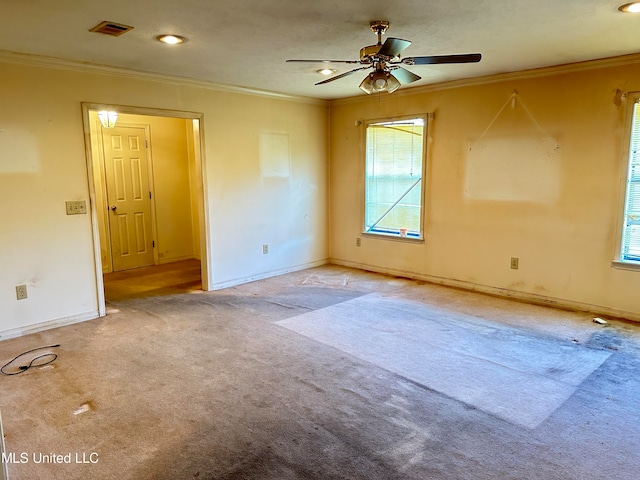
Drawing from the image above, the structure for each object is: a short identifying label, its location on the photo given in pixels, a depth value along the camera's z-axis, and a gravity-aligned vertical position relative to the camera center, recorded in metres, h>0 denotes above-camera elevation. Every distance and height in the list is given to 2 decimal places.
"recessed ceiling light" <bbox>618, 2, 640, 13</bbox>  2.52 +1.05
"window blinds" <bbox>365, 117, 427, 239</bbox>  5.34 +0.12
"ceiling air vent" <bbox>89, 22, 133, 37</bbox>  2.79 +1.07
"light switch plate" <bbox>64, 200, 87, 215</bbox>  3.87 -0.16
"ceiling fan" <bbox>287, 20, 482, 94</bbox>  2.70 +0.81
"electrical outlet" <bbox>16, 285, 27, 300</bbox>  3.64 -0.86
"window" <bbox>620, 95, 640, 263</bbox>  3.76 -0.18
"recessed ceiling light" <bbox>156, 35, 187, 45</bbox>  3.06 +1.08
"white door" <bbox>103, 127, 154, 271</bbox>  5.91 -0.10
